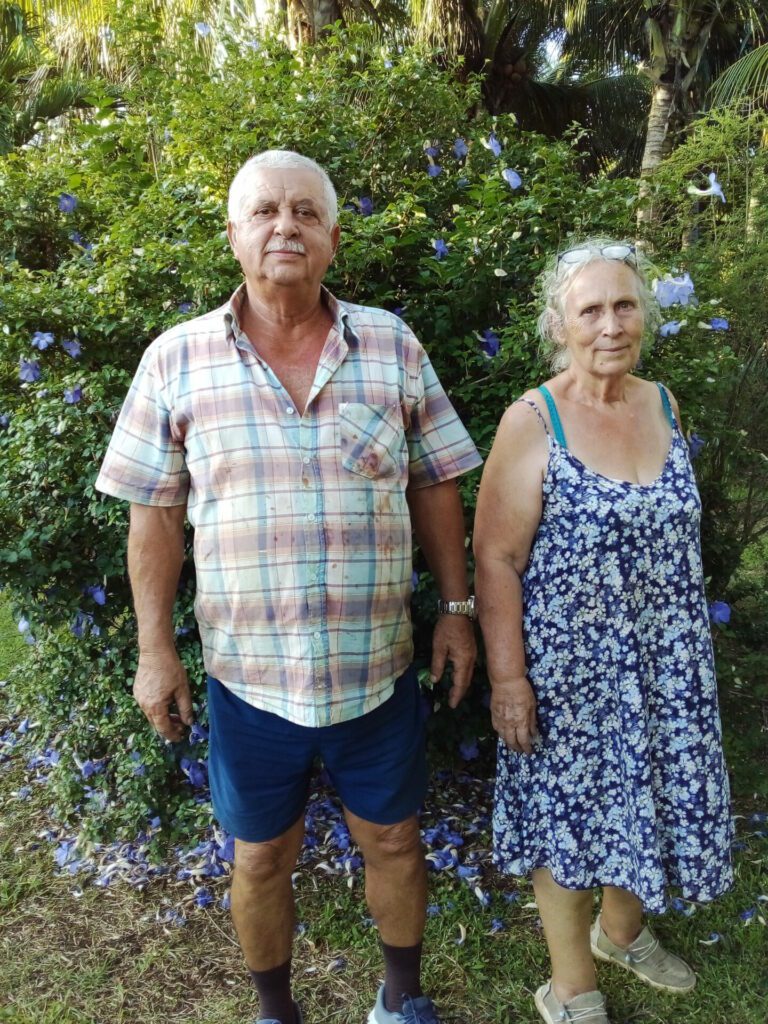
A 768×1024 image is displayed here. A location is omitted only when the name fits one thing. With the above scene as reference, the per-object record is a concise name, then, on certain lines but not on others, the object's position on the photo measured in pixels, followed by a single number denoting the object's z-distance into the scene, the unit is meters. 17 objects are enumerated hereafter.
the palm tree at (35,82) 9.16
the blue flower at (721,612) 2.63
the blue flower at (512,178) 2.50
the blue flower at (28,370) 2.66
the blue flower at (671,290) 2.23
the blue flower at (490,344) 2.52
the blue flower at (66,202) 2.92
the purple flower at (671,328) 2.32
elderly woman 1.75
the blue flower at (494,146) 2.79
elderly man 1.69
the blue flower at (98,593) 2.68
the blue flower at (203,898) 2.65
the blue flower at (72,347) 2.63
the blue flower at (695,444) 2.66
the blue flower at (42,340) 2.56
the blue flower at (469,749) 2.82
